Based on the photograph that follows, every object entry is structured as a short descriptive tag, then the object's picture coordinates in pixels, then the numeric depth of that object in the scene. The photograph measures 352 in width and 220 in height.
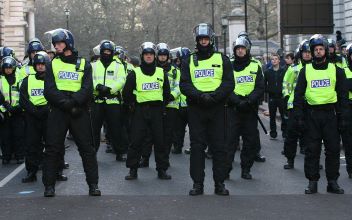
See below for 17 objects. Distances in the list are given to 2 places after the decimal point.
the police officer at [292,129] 13.03
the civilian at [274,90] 18.36
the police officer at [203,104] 10.55
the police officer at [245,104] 12.24
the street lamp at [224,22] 43.78
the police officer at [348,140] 11.82
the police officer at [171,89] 13.92
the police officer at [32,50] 13.06
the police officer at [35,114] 12.20
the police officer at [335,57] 14.48
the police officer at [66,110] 10.52
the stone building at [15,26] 57.72
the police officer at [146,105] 12.51
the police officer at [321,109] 10.54
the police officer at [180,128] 16.11
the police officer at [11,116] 14.66
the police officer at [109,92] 14.83
